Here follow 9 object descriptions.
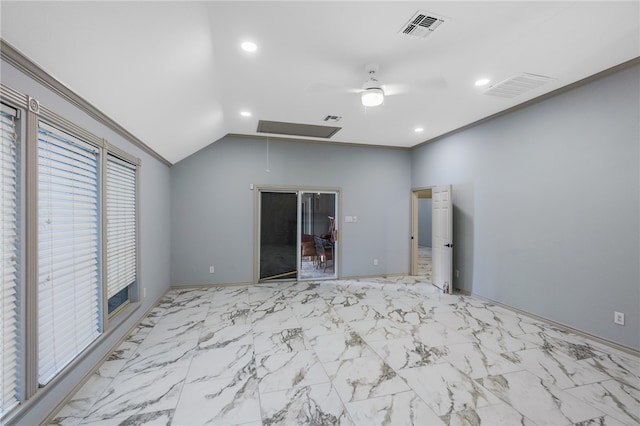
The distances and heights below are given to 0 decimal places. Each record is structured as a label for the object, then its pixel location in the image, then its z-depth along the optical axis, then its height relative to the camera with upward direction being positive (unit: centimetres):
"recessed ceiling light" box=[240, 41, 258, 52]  230 +141
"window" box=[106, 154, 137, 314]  274 -18
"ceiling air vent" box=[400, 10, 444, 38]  197 +140
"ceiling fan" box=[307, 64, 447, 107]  283 +142
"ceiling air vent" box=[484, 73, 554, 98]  288 +141
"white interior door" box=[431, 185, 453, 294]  468 -41
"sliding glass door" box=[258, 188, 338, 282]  533 -29
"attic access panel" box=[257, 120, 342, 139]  444 +143
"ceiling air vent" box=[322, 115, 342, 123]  407 +143
